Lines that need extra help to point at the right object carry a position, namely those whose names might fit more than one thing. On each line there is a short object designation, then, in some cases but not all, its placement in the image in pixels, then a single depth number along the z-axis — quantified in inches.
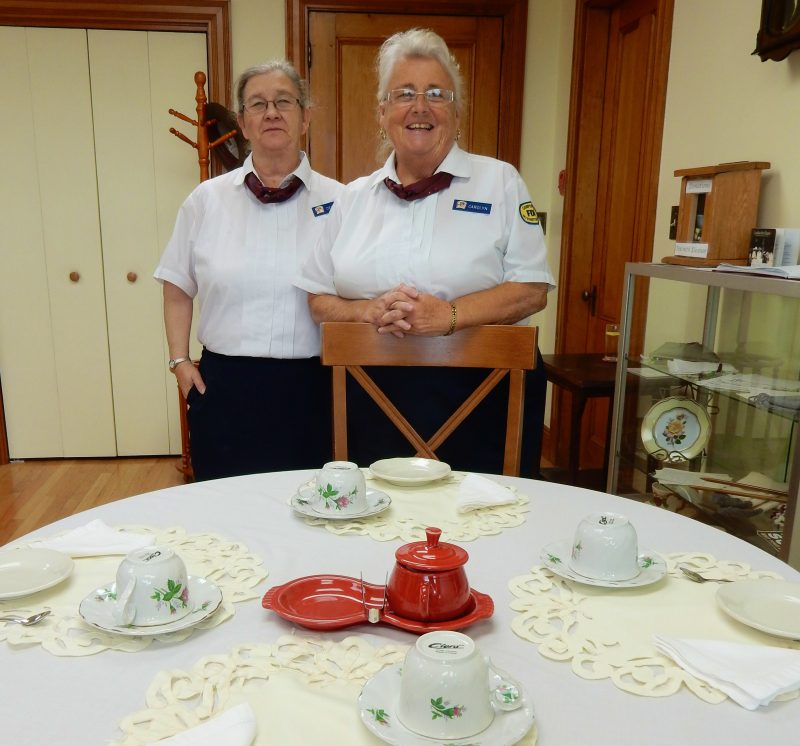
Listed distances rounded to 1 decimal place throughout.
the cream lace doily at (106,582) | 29.1
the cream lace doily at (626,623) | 27.4
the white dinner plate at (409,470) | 47.4
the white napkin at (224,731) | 23.0
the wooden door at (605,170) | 109.3
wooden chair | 57.9
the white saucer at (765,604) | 30.3
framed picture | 70.2
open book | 61.6
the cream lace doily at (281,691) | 24.1
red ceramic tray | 29.7
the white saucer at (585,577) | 33.6
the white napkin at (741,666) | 25.8
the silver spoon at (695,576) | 35.0
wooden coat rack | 115.8
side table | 100.0
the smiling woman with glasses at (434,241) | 65.3
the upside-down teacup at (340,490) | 41.6
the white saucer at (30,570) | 32.7
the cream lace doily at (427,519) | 40.3
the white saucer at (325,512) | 41.3
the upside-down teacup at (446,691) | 23.1
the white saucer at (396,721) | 23.1
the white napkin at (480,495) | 43.5
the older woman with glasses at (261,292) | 76.7
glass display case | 64.1
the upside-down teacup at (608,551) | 34.1
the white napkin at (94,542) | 37.0
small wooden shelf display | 75.7
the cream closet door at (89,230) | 131.0
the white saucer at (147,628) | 29.0
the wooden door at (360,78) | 130.1
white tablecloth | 24.4
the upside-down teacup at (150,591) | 29.5
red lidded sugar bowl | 29.7
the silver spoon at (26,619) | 30.3
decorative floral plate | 77.3
